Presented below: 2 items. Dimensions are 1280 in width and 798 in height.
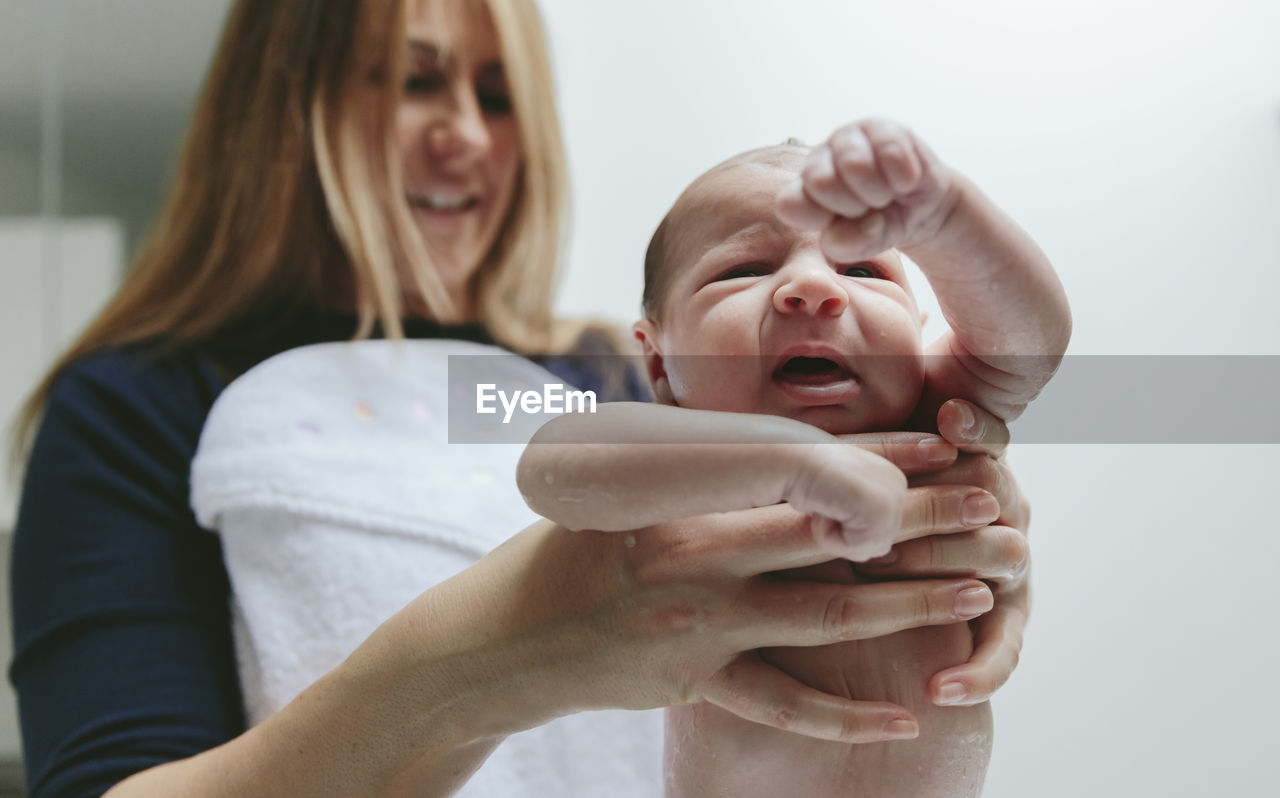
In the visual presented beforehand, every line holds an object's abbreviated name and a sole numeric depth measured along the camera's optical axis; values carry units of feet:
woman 1.50
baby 1.19
